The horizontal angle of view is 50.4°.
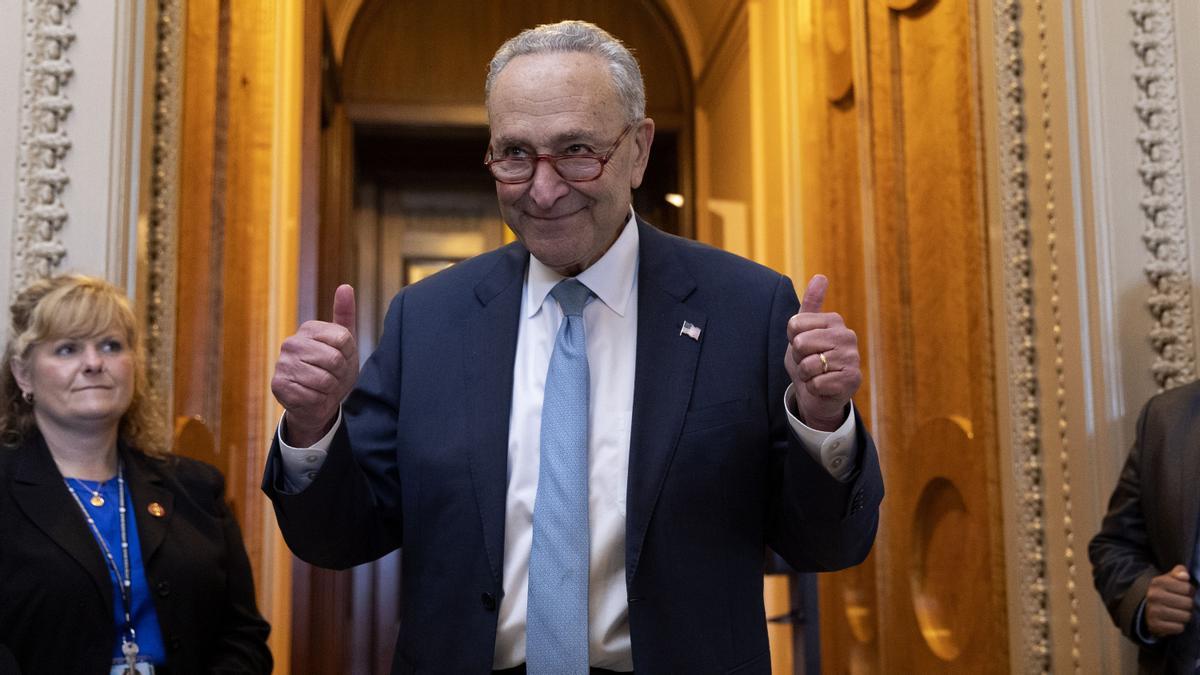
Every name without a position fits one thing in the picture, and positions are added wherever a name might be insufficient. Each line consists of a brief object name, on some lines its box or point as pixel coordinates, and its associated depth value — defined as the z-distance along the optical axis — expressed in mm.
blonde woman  2639
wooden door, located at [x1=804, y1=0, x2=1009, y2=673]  3682
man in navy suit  1756
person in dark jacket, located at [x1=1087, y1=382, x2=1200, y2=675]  2629
